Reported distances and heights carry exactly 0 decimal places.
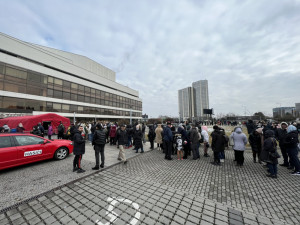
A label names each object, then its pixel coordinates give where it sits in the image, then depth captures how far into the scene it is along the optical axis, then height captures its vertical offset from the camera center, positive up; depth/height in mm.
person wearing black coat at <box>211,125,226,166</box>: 5594 -1146
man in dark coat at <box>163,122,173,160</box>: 6332 -1065
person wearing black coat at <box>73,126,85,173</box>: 4578 -1051
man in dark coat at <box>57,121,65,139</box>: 10945 -923
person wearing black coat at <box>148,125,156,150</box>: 8829 -1194
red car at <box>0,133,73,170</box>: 4531 -1216
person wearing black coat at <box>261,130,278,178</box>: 4284 -1301
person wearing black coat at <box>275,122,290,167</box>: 5098 -936
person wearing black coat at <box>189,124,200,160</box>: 6364 -1137
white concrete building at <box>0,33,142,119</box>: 23641 +8819
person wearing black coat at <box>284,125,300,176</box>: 4570 -1092
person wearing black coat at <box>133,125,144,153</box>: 7573 -1270
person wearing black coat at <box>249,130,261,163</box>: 5961 -1244
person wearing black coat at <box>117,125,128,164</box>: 5758 -1069
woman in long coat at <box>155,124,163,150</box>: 8083 -1100
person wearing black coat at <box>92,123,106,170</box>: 4884 -824
